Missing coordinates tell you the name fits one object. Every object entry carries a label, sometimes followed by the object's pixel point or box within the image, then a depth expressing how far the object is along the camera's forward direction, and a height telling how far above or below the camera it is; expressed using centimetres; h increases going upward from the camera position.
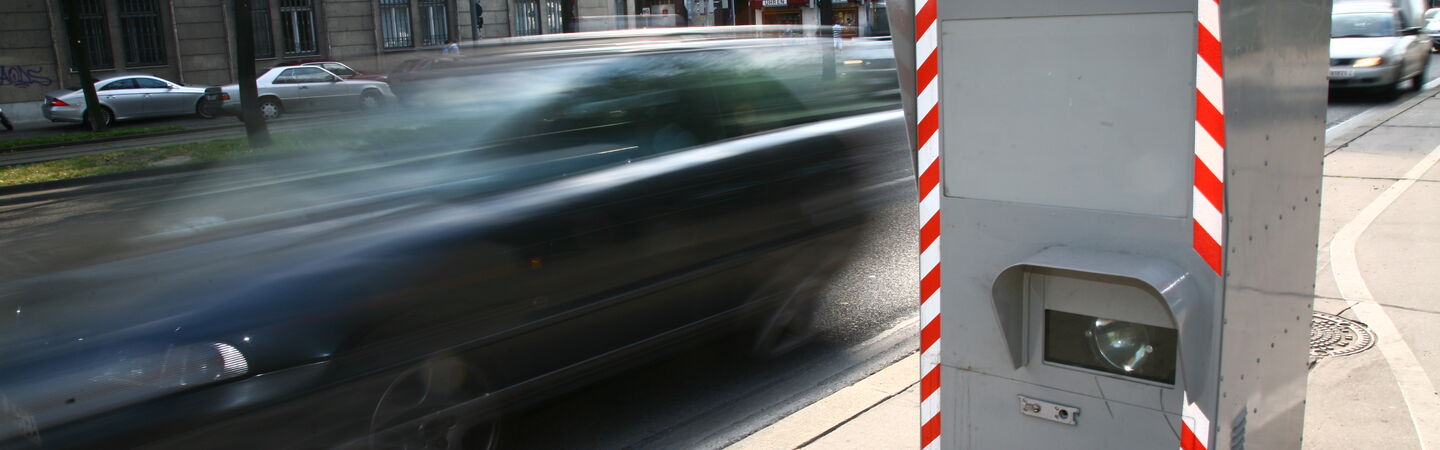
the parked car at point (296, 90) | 2377 -104
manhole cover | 464 -153
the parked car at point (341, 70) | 2498 -66
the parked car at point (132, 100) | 2255 -107
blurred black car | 307 -79
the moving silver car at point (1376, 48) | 1413 -74
